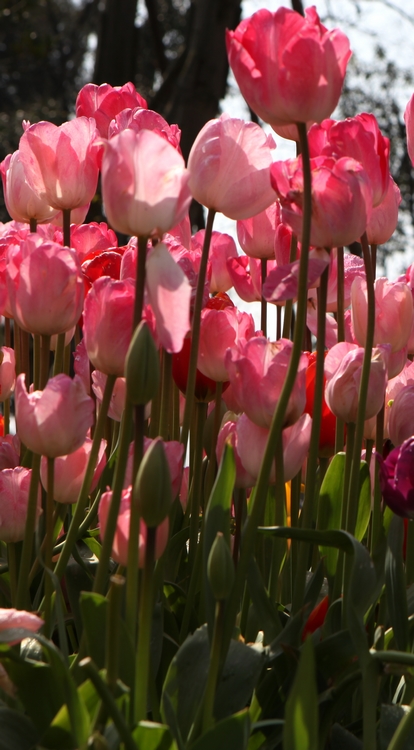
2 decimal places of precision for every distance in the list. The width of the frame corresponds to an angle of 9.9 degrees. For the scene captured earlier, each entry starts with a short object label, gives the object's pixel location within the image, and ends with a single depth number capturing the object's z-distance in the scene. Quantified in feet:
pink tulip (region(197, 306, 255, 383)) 5.72
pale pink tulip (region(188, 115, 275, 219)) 5.37
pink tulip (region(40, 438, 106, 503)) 5.58
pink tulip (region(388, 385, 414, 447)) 5.63
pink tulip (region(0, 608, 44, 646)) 4.91
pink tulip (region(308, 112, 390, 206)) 5.29
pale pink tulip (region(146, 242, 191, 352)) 4.85
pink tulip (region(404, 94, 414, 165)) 5.70
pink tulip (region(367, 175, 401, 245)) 5.83
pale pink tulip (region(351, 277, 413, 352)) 5.80
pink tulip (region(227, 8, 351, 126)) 5.02
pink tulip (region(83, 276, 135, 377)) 5.16
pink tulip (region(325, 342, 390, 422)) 5.40
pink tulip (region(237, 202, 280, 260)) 6.15
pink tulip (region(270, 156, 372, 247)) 5.08
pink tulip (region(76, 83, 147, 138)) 6.22
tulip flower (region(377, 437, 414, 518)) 5.12
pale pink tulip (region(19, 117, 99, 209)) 5.74
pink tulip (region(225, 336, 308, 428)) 5.20
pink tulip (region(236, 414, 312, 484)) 5.34
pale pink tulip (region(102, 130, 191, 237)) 4.87
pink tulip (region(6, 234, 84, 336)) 5.24
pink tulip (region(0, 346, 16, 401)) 6.32
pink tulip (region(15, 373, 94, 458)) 5.10
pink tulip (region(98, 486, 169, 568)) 5.00
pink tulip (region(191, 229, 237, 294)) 6.61
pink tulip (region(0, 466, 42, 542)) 5.56
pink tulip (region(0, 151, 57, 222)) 5.99
